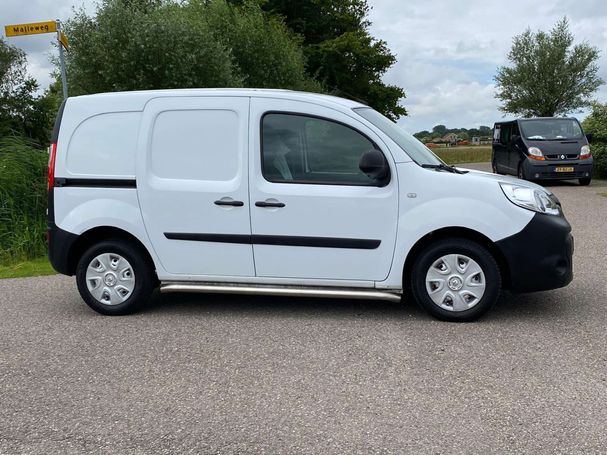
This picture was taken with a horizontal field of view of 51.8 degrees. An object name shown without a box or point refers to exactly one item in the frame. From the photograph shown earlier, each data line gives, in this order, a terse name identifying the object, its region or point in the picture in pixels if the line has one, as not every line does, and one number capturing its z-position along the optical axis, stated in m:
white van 4.89
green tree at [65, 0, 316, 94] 17.03
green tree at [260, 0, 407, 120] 38.94
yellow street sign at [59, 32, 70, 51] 8.11
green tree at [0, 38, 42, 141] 45.50
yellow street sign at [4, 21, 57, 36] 7.86
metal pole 8.16
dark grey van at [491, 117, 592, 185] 16.27
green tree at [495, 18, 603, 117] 38.19
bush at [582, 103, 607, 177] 18.84
